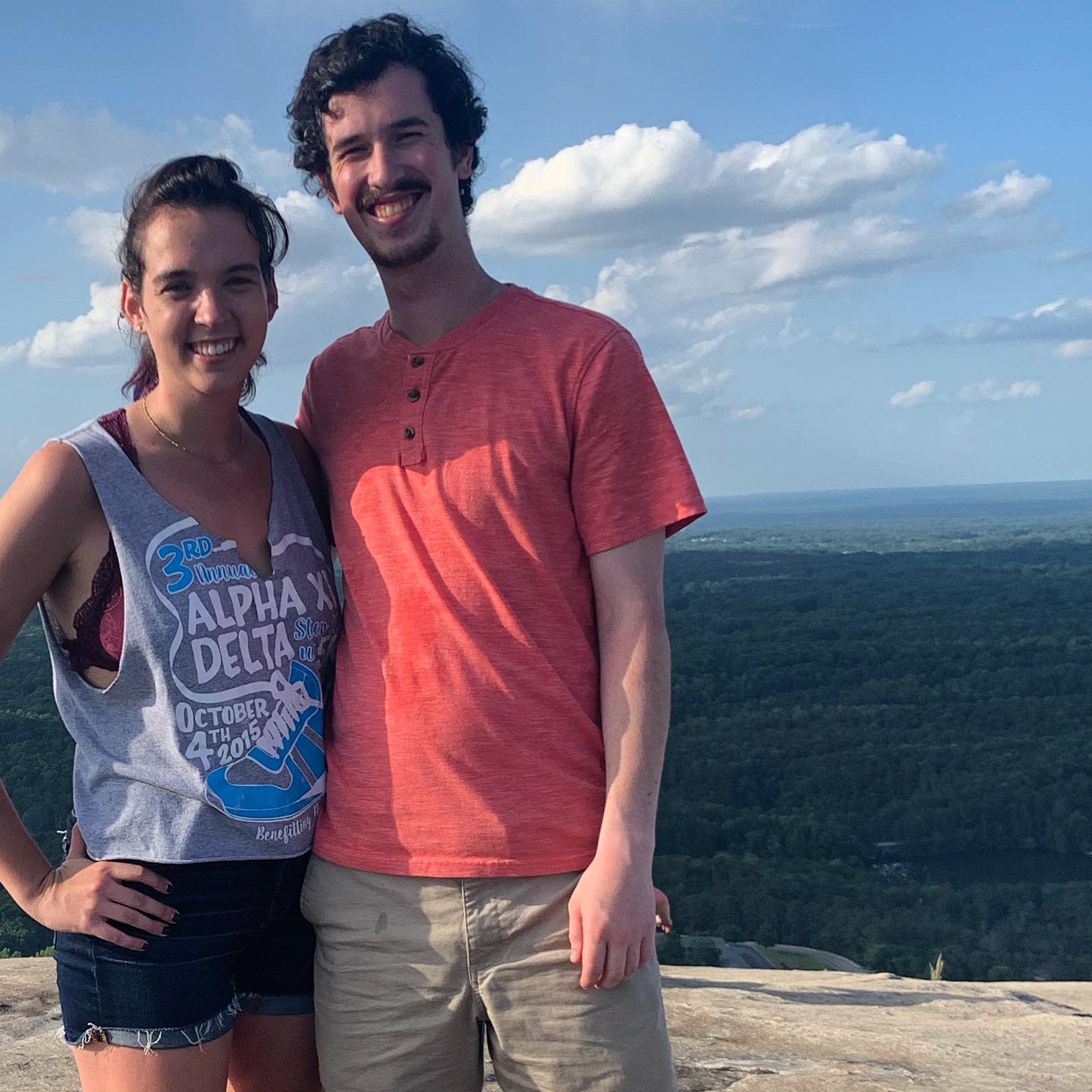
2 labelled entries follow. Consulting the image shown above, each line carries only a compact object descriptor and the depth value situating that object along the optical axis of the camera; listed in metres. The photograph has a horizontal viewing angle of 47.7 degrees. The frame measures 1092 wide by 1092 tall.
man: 2.21
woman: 2.17
